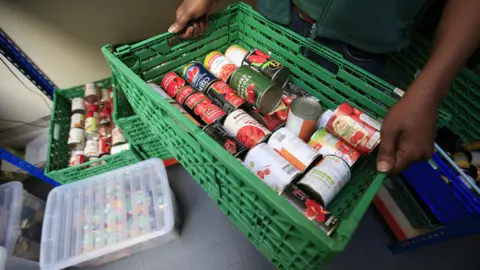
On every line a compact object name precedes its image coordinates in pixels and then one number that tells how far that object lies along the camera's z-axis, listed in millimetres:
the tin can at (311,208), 636
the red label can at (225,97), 918
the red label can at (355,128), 777
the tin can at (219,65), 1018
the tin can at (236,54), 1056
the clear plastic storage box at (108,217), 1051
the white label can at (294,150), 772
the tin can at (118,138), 1274
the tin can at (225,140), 766
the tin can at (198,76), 979
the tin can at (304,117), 836
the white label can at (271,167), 709
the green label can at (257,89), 889
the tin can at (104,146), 1280
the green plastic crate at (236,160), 537
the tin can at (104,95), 1468
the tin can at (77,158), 1239
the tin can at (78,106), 1389
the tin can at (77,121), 1335
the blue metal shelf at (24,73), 1107
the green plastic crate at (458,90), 915
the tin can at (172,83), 985
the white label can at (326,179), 708
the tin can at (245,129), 810
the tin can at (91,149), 1272
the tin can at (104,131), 1346
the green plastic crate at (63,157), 1204
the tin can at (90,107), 1412
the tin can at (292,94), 945
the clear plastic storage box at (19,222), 1062
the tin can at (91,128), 1332
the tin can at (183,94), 952
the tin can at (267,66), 961
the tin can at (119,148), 1244
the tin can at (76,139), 1285
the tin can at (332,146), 804
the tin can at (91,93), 1422
